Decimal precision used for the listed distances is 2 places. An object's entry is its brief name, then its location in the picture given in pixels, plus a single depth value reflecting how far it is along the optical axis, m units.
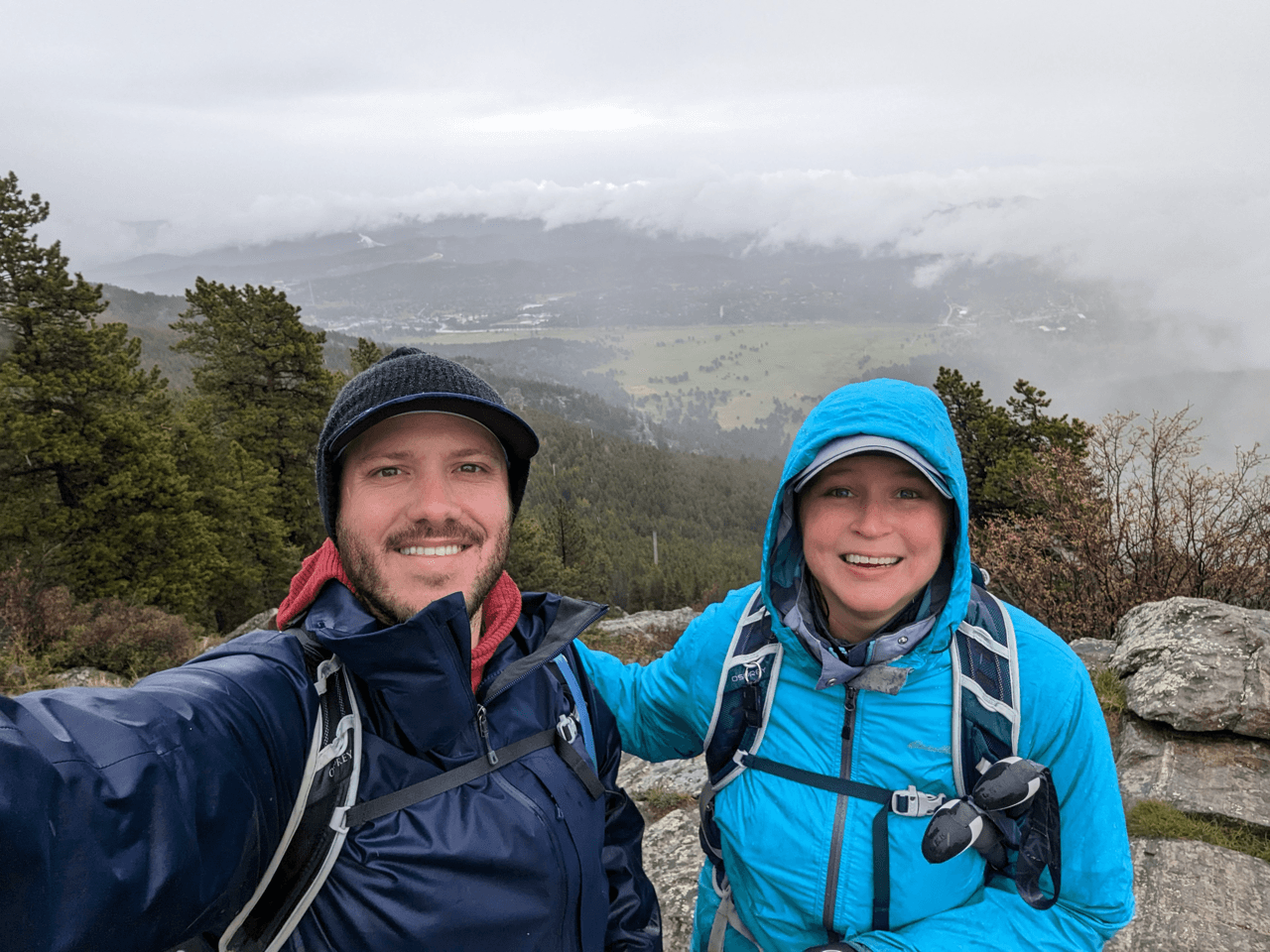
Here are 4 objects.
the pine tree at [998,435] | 21.36
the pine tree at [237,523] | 18.11
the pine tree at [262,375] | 20.47
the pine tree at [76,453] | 14.08
